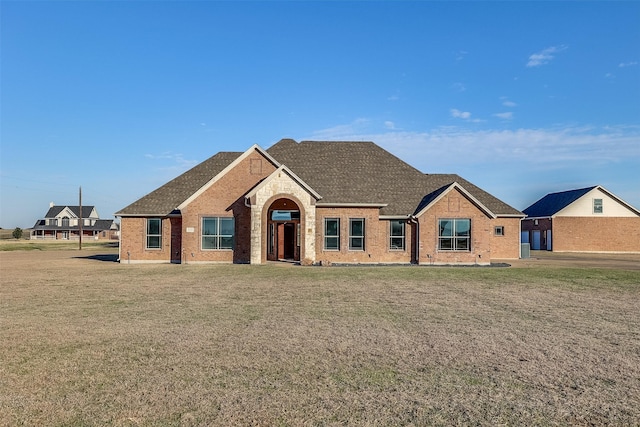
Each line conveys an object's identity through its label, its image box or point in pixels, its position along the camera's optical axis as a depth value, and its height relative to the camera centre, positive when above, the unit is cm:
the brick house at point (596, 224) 4759 +24
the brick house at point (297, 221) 2800 +40
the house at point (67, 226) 9950 +58
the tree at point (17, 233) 9656 -86
